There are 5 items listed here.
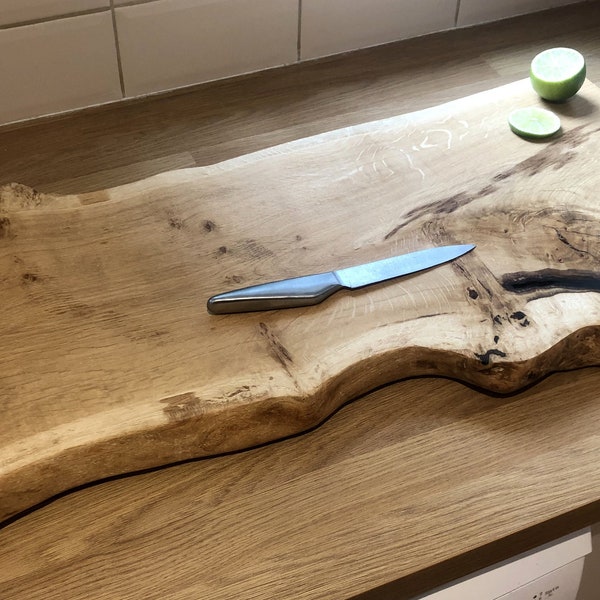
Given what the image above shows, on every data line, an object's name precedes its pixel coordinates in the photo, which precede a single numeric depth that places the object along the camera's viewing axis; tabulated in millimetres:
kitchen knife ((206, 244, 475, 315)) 746
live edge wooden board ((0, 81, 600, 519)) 671
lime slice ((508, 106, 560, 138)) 942
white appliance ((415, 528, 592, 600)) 684
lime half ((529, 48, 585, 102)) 968
